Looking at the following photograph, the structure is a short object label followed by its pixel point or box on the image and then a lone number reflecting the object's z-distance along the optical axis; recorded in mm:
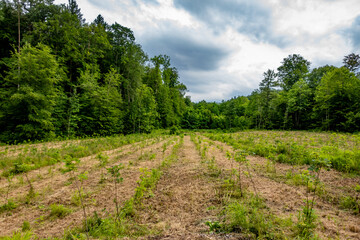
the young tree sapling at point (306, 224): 2068
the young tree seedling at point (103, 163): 6185
